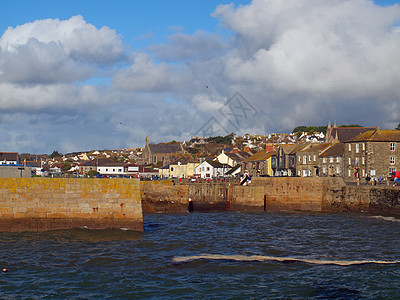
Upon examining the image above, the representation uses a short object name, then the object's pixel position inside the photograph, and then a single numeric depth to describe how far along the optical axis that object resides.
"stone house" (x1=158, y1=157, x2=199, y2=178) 96.38
